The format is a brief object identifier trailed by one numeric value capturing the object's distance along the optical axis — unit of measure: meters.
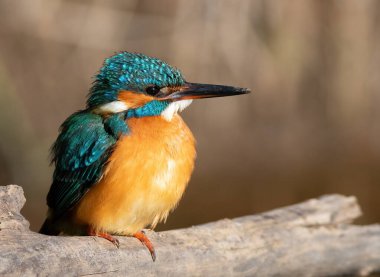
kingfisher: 9.08
